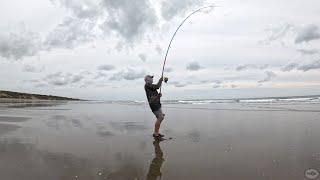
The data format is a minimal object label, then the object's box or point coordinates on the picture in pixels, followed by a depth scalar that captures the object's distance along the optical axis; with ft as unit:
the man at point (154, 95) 20.01
